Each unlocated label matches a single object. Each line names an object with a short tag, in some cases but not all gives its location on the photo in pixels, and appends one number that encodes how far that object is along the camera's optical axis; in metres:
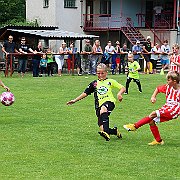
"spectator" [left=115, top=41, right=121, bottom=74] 33.53
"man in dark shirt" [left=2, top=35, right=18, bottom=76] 29.98
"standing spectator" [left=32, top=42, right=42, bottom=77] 30.33
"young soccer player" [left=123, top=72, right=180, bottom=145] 11.34
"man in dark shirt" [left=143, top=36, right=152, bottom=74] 33.81
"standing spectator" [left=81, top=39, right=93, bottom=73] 32.59
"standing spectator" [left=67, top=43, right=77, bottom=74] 32.61
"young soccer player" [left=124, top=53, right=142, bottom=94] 21.55
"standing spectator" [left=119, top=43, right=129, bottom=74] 33.52
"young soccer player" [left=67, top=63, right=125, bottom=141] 11.91
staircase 45.38
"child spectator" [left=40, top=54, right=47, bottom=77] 31.31
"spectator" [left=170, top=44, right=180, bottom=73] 20.40
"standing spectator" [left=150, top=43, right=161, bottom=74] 34.33
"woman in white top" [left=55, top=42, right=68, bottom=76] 31.54
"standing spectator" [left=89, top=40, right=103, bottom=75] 32.28
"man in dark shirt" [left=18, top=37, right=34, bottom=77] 29.62
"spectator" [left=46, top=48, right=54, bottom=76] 31.62
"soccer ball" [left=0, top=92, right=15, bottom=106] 14.17
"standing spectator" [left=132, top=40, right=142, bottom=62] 33.62
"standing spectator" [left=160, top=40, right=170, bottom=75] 34.66
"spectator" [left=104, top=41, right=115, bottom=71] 33.45
